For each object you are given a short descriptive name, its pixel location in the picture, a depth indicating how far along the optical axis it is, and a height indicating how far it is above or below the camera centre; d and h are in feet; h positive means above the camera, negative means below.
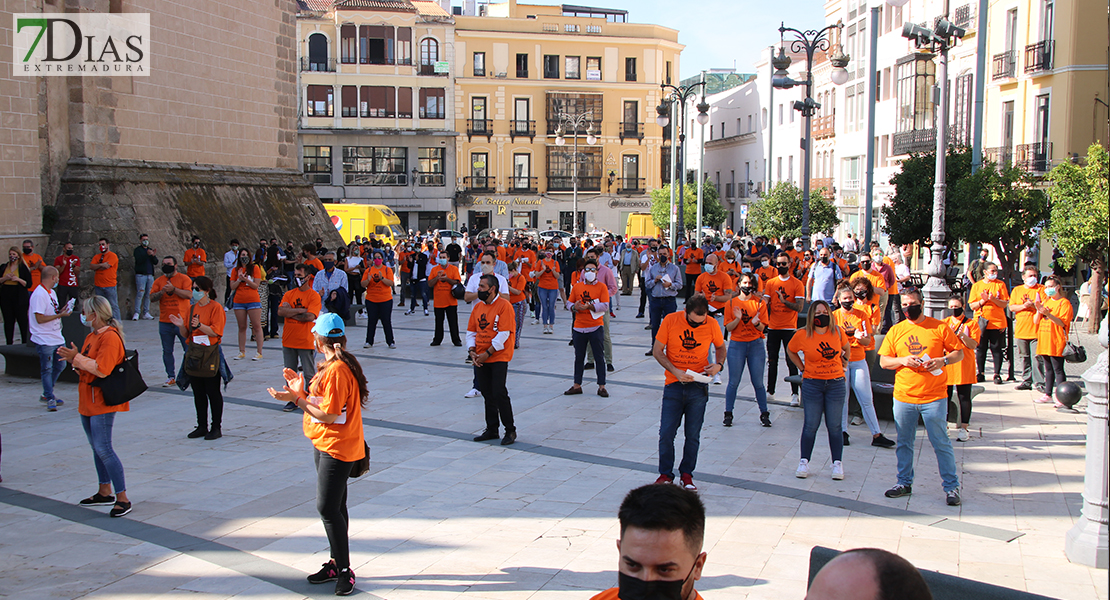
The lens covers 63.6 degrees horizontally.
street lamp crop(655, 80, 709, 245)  99.45 +12.93
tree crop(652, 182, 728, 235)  161.29 +3.51
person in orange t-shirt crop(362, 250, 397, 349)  49.42 -3.74
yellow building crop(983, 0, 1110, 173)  79.61 +14.04
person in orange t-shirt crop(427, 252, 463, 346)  48.44 -3.60
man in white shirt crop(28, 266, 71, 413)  33.60 -3.82
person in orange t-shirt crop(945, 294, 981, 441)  29.99 -4.72
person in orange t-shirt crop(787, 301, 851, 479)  25.29 -4.30
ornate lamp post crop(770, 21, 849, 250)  63.98 +11.21
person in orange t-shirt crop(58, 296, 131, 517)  21.90 -4.33
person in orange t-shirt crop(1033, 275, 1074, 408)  34.83 -4.01
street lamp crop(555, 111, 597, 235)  183.11 +21.73
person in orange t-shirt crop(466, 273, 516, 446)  29.04 -4.12
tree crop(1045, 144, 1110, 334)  54.03 +0.81
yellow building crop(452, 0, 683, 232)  181.98 +23.95
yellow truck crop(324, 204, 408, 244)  114.73 +0.75
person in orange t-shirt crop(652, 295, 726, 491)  23.97 -3.95
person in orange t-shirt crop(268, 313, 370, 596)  17.61 -4.18
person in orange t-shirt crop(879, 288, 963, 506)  23.24 -4.09
